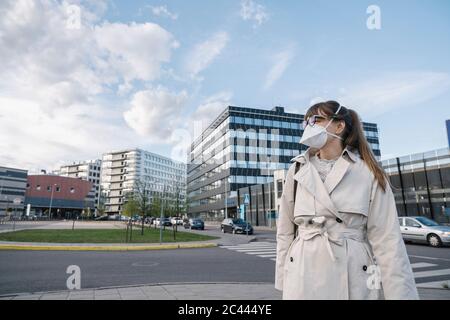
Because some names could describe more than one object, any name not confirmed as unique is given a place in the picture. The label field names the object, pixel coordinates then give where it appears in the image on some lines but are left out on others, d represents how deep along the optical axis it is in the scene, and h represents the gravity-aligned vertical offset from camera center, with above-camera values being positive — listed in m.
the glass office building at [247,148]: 66.19 +15.44
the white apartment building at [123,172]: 140.38 +21.89
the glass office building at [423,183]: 32.22 +3.67
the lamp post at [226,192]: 63.12 +5.05
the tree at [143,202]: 30.49 +1.76
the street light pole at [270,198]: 50.23 +3.08
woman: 1.83 -0.12
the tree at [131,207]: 35.28 +1.43
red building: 99.12 +7.98
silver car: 15.46 -0.79
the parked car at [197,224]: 41.41 -0.76
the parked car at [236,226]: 28.25 -0.78
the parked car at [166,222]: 52.81 -0.59
